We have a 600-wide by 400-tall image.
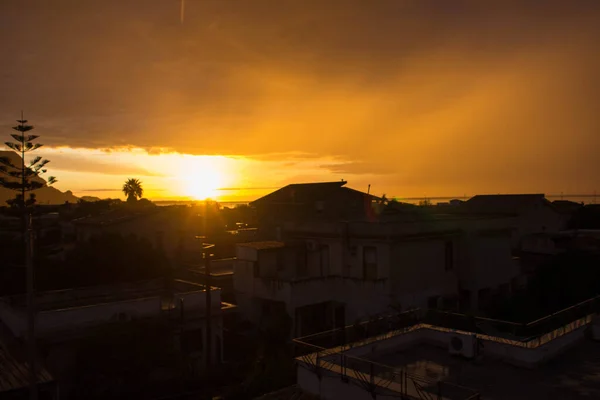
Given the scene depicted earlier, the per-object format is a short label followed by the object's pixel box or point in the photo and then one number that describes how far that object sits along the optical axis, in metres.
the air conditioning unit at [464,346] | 10.00
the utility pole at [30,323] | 13.05
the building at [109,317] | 17.47
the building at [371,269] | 24.77
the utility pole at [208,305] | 17.99
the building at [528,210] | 51.94
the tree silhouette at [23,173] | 38.97
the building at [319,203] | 36.94
